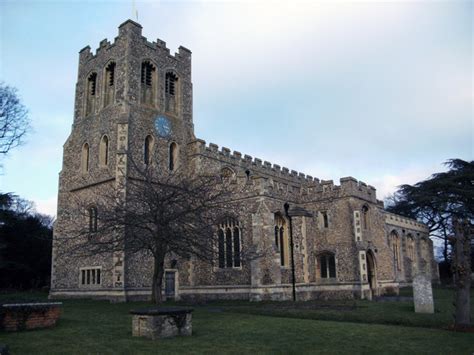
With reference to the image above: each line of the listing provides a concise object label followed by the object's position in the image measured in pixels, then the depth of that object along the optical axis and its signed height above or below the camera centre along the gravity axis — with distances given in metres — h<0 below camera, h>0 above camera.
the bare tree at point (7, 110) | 20.00 +7.33
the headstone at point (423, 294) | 16.33 -1.29
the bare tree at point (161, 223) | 15.88 +1.61
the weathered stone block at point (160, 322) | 10.35 -1.37
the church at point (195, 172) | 24.20 +3.37
